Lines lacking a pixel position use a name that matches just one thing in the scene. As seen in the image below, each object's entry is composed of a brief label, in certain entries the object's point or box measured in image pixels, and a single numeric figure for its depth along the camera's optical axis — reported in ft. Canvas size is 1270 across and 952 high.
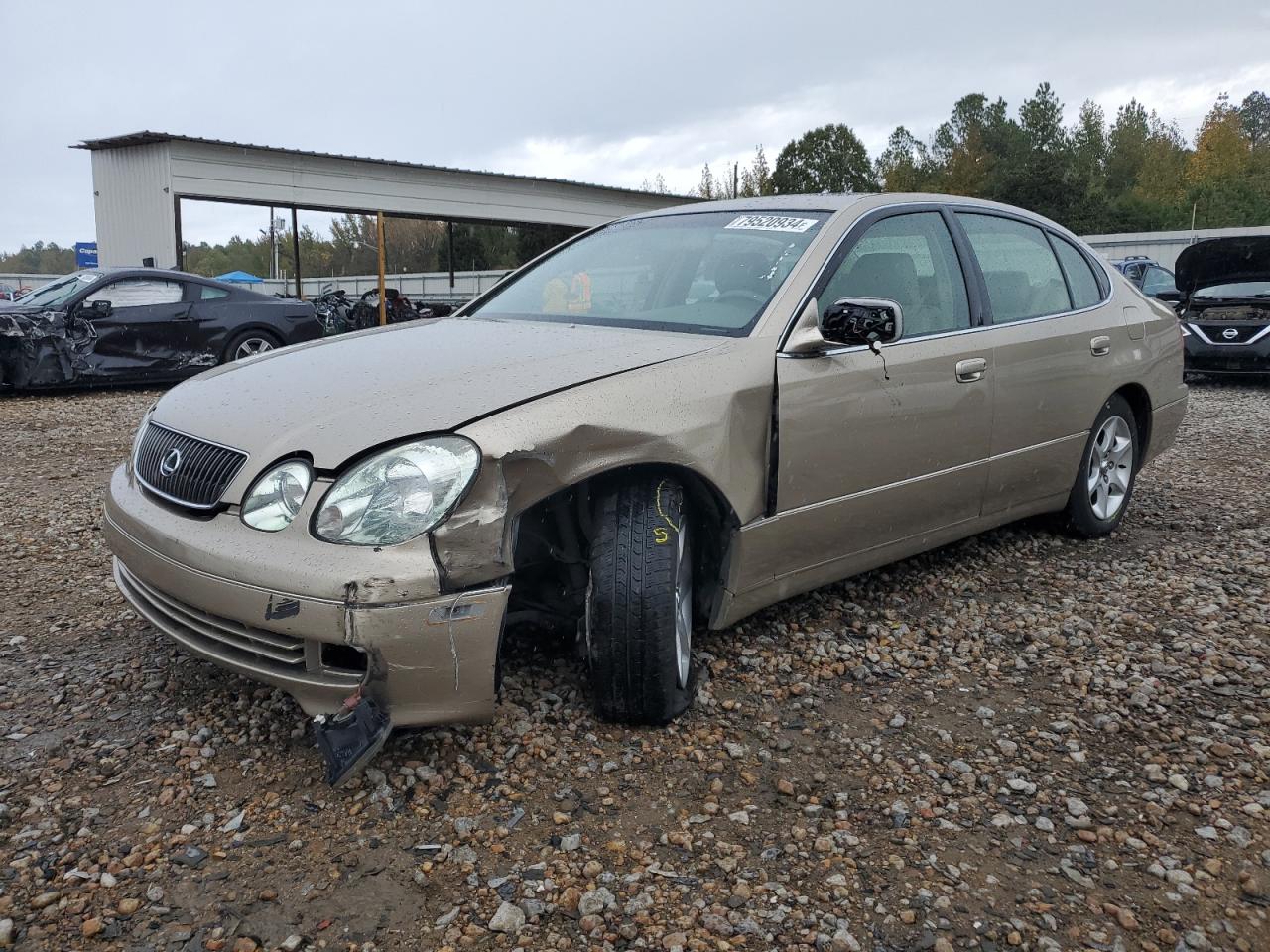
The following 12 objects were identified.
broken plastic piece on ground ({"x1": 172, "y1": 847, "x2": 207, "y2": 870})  7.20
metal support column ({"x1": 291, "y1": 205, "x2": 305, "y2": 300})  62.80
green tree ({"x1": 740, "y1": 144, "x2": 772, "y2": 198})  182.10
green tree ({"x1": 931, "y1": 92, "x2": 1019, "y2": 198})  174.81
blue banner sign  87.40
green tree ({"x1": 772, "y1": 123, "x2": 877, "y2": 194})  154.71
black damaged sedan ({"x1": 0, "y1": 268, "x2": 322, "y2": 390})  31.48
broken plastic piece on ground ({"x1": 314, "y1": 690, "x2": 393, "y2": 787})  7.47
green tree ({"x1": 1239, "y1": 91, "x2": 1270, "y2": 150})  230.68
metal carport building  56.29
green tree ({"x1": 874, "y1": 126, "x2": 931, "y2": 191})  188.85
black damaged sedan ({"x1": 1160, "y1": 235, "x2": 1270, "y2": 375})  35.50
